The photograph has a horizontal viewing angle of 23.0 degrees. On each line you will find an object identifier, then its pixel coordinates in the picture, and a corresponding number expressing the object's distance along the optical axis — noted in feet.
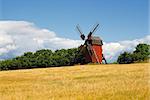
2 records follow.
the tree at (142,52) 352.28
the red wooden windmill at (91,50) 308.60
